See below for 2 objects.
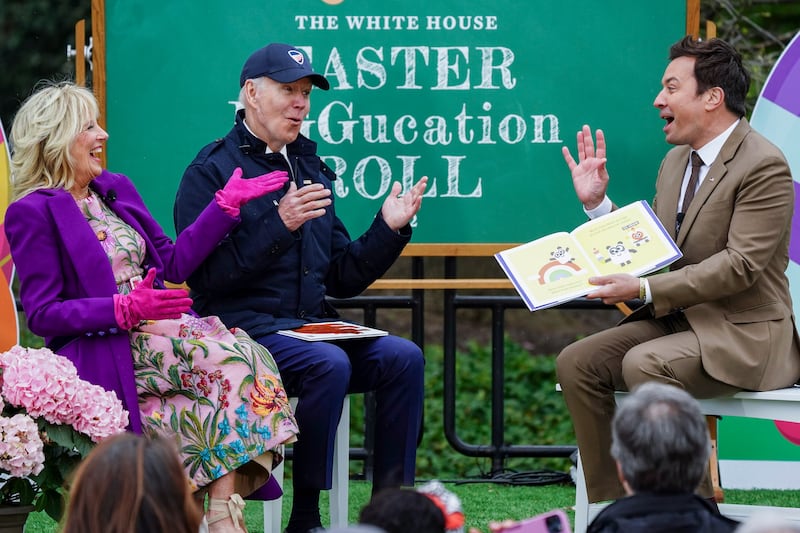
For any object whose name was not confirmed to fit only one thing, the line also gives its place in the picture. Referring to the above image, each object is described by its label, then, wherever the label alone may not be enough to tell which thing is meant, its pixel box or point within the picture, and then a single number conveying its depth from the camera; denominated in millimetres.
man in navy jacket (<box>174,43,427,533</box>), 8094
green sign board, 10250
